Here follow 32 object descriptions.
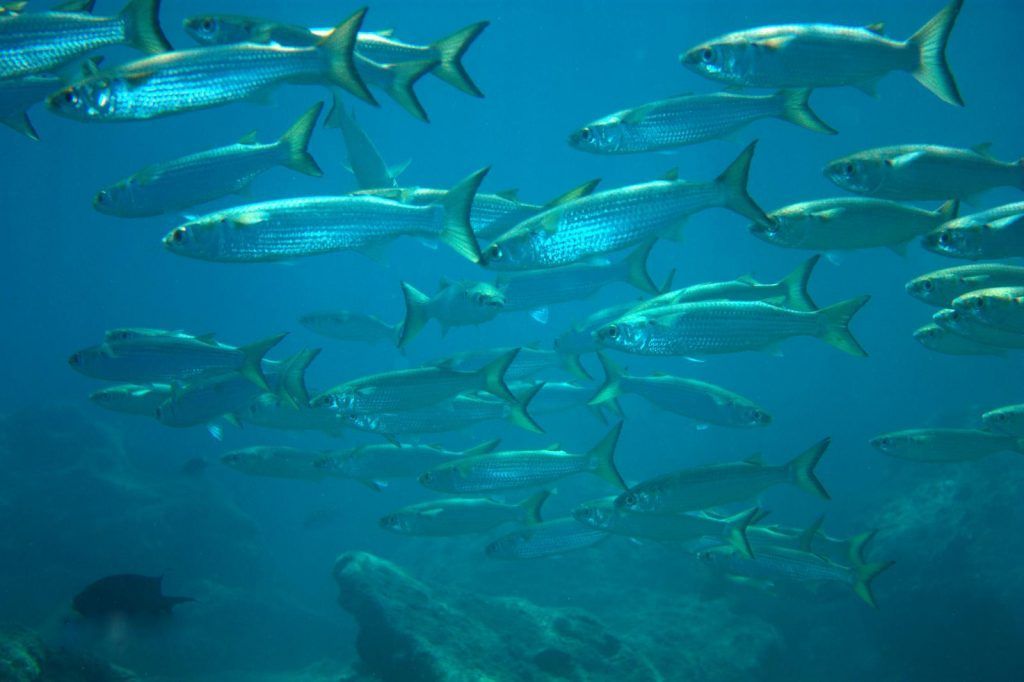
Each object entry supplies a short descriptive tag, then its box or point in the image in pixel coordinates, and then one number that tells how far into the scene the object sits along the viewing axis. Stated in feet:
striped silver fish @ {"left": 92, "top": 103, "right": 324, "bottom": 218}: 14.05
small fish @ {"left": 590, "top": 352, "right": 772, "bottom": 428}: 20.43
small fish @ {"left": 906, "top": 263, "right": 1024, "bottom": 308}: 14.21
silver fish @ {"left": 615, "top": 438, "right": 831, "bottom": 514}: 16.60
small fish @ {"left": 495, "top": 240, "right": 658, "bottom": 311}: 23.25
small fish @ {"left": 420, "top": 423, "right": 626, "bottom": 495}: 19.88
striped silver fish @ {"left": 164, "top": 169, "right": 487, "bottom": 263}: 12.82
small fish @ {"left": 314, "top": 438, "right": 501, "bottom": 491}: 23.44
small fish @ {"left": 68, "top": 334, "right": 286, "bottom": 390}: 17.53
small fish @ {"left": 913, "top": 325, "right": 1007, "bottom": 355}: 16.71
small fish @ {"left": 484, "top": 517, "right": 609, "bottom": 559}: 22.88
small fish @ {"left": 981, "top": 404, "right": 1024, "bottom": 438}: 17.60
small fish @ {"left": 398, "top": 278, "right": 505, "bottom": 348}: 19.31
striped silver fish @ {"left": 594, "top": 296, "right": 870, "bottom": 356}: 14.83
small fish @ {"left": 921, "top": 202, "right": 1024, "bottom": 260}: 13.25
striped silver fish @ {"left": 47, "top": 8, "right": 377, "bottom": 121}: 11.07
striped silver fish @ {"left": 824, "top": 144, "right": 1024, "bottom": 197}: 13.91
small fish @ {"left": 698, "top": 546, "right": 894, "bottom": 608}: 20.99
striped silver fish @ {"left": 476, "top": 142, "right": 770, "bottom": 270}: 13.82
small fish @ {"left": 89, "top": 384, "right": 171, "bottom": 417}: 23.24
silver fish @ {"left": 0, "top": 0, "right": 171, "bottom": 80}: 11.28
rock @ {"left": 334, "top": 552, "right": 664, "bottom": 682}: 22.45
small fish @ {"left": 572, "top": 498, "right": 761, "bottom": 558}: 20.43
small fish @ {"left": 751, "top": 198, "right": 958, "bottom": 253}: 14.32
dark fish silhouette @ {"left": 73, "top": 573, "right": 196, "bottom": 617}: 18.94
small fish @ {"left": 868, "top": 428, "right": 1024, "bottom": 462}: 19.42
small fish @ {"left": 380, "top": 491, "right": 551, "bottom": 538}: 22.33
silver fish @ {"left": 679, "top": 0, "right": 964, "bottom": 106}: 13.26
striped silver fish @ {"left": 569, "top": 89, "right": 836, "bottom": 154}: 14.99
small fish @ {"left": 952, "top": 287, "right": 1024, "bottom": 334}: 11.80
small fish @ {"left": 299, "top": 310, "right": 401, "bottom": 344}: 29.25
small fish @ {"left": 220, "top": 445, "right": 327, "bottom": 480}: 25.55
